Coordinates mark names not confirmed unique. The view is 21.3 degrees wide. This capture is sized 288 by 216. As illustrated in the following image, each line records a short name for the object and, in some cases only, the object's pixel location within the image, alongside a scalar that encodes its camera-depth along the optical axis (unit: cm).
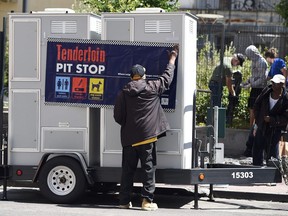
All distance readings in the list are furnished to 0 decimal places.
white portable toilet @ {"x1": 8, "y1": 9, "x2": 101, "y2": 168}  1034
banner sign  1018
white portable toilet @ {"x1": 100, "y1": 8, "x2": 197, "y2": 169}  1005
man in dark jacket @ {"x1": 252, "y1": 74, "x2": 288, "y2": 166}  1136
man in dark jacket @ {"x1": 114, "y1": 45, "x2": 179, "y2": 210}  987
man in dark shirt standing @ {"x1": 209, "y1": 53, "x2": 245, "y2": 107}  1523
